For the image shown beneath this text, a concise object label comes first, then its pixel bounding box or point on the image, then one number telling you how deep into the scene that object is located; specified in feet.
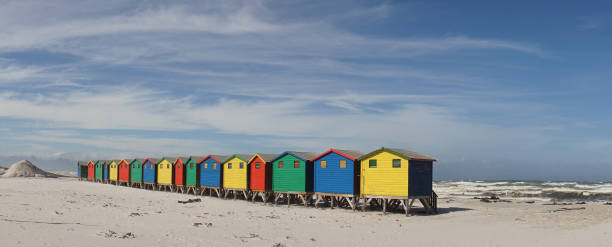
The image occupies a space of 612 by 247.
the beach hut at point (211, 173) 143.64
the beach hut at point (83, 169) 258.16
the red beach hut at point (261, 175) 125.39
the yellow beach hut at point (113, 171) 212.02
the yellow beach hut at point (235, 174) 132.87
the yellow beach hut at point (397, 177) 97.50
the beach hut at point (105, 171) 226.17
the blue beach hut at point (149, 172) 180.35
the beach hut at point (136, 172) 190.60
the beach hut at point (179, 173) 160.76
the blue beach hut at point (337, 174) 106.11
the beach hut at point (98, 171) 234.38
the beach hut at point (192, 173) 153.89
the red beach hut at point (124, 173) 201.16
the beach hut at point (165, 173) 169.48
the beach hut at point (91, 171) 243.19
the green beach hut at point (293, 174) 115.96
